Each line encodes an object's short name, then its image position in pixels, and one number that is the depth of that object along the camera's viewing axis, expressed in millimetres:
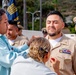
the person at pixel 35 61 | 2996
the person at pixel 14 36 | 5660
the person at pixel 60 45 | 4328
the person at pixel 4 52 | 3412
